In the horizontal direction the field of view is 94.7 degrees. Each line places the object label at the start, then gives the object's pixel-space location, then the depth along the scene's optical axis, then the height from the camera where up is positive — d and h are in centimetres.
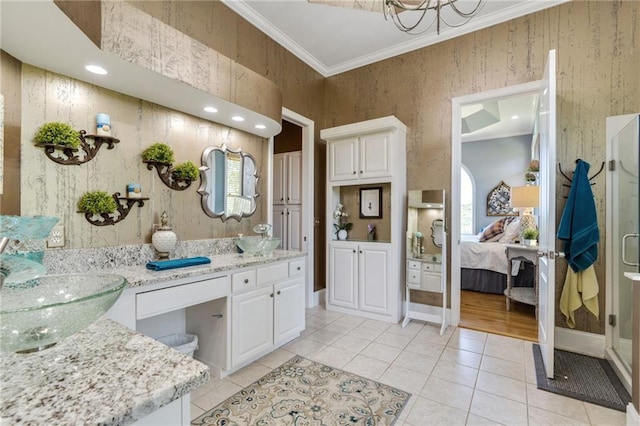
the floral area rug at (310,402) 178 -125
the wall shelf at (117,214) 202 -2
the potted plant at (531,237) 389 -32
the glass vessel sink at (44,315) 66 -27
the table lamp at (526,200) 408 +18
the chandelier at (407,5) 177 +129
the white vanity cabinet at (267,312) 227 -85
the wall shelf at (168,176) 233 +29
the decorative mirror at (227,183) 271 +29
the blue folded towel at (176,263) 198 -36
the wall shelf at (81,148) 183 +40
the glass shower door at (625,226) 221 -11
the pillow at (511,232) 490 -33
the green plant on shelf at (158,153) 226 +45
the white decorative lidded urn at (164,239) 223 -21
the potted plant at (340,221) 395 -12
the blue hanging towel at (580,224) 242 -9
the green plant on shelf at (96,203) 195 +6
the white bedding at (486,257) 433 -67
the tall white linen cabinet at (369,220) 340 -10
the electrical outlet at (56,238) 182 -16
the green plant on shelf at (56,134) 177 +47
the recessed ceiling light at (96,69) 181 +89
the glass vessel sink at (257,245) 270 -30
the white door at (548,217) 217 -4
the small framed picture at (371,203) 387 +13
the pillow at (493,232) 524 -34
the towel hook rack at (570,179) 265 +37
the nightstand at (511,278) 365 -86
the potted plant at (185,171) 246 +34
